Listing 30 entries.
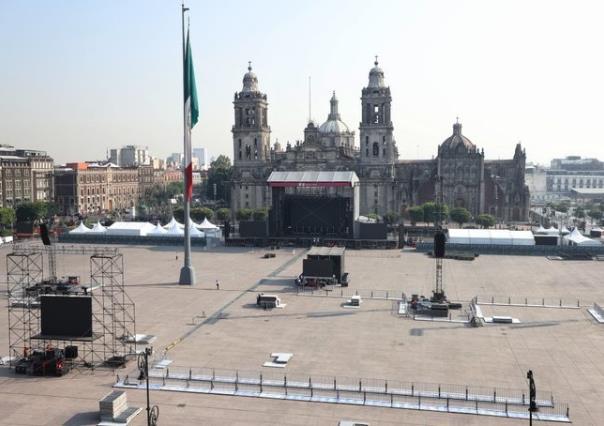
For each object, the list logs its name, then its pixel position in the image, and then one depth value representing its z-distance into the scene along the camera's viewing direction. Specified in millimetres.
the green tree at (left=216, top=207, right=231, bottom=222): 121312
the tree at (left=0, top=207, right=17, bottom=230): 110500
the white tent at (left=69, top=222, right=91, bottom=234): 98250
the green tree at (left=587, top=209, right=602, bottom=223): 151500
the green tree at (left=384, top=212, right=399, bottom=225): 116312
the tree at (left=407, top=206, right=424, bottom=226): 115875
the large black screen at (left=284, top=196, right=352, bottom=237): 93625
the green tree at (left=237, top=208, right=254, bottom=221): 119062
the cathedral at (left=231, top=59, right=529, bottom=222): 124312
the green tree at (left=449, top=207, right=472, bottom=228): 113875
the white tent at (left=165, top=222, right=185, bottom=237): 94750
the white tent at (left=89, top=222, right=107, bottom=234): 97625
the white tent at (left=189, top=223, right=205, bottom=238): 93162
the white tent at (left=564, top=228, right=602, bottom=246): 83431
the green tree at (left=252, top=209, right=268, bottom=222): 117312
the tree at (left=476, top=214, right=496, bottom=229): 113000
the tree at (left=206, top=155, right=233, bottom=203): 187162
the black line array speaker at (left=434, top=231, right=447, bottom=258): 51062
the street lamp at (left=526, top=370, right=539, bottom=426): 21750
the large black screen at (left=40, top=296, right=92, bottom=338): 34750
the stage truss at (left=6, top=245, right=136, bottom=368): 35912
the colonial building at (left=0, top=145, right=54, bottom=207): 142438
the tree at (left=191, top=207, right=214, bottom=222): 121250
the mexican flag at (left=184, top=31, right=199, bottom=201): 55531
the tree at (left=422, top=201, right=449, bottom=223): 113312
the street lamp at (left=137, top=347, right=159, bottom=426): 25322
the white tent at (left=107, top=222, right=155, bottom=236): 97000
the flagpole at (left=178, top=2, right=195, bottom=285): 56031
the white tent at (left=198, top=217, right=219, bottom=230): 100688
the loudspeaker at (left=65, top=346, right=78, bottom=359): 35844
